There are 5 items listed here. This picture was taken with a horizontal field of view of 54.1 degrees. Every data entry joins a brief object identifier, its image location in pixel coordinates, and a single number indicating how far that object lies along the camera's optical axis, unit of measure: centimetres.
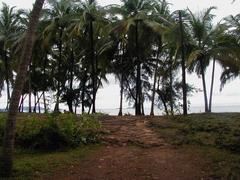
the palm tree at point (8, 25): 2098
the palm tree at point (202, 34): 1817
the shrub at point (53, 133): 784
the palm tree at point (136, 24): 1726
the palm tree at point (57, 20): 1842
